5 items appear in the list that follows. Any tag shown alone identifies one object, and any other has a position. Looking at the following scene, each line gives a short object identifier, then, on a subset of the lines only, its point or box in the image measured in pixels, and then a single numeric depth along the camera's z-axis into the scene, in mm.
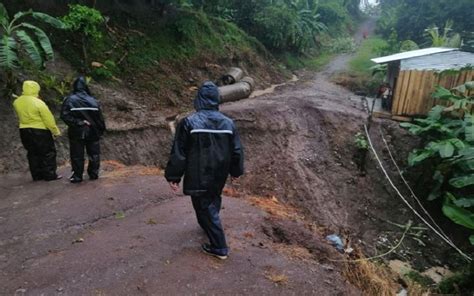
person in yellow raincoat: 6891
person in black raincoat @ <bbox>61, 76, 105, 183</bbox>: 6691
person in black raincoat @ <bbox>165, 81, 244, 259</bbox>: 4266
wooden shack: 12109
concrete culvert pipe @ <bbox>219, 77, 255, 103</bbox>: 14203
